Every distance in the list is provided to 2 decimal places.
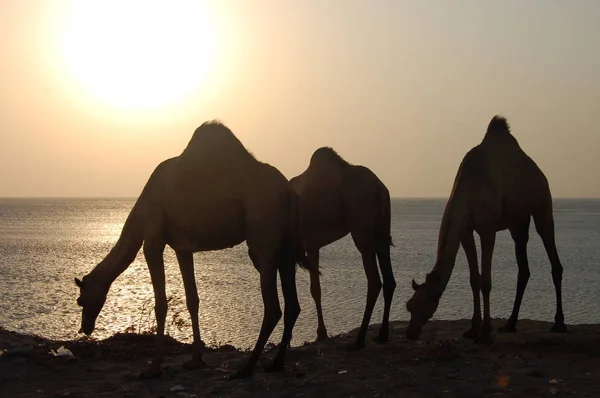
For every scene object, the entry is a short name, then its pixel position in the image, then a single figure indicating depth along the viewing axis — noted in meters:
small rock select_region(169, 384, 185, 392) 8.93
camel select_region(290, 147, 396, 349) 11.71
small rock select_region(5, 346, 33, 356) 10.41
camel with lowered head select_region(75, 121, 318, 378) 9.67
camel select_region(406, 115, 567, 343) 11.12
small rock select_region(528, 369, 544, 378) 8.95
